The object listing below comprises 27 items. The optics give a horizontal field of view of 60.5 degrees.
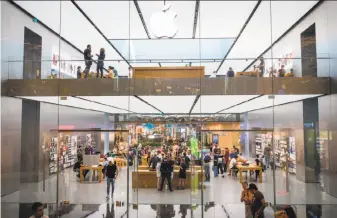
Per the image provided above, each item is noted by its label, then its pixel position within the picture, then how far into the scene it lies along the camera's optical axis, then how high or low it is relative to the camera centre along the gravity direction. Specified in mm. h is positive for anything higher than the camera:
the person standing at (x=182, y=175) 9387 -1620
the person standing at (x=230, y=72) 9435 +1739
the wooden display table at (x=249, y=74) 9237 +1682
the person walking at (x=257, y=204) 5652 -1560
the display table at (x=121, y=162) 9016 -1132
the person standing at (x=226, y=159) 8898 -1040
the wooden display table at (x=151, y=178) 9102 -1695
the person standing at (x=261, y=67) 9218 +1879
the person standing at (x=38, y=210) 4922 -1439
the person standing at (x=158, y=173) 9268 -1528
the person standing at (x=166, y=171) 9562 -1503
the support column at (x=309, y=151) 9180 -818
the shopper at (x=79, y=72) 9258 +1744
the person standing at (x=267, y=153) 9113 -864
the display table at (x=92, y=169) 9062 -1351
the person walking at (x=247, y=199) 6334 -1610
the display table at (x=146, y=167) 9027 -1317
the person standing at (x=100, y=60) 9398 +2167
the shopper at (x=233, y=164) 8930 -1190
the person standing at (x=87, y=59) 9445 +2238
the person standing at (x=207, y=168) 9031 -1342
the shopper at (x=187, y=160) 9305 -1104
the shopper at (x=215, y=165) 8828 -1205
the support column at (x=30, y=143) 8953 -535
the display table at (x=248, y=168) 9066 -1328
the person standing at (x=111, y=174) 8891 -1481
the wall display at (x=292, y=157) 9188 -1007
